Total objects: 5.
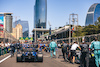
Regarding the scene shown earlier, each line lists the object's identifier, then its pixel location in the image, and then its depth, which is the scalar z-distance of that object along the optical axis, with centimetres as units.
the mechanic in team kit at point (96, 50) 1103
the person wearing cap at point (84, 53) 1123
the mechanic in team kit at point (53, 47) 1942
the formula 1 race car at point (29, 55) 1470
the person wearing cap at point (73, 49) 1434
